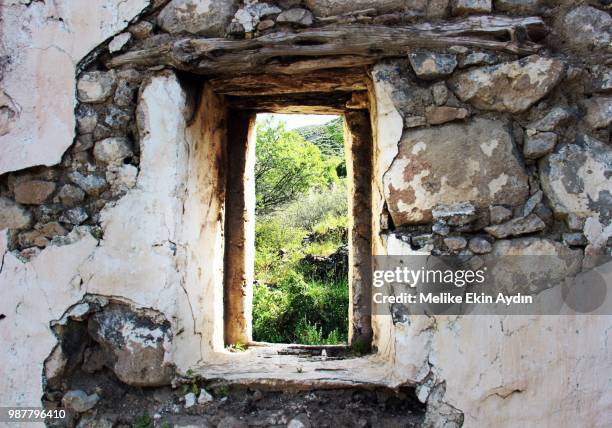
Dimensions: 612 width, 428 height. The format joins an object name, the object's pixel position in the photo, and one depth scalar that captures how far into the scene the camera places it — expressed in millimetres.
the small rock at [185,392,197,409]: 2211
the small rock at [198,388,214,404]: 2221
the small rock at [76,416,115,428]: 2184
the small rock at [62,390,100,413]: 2211
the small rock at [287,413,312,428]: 2137
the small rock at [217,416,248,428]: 2145
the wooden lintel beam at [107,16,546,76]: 2100
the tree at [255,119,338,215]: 10359
